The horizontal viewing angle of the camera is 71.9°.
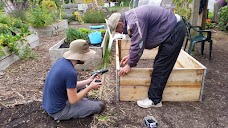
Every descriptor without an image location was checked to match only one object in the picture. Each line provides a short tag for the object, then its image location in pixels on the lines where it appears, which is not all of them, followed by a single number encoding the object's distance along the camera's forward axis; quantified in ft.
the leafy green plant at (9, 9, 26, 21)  17.93
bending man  5.89
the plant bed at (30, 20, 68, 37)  16.71
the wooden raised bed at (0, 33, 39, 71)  10.08
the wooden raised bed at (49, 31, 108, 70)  10.08
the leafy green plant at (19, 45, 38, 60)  11.57
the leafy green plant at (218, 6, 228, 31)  17.91
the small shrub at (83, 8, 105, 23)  20.77
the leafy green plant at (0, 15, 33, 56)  10.57
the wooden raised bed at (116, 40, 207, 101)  6.79
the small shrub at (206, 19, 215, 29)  19.85
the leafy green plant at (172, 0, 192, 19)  13.86
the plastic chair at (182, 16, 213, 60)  10.80
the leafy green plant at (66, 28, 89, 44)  11.26
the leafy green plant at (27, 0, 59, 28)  15.75
